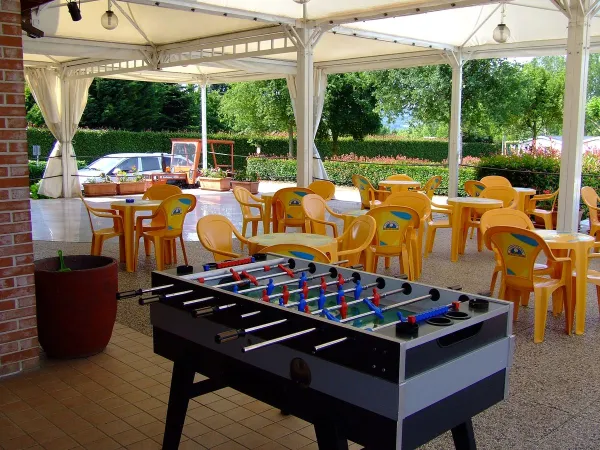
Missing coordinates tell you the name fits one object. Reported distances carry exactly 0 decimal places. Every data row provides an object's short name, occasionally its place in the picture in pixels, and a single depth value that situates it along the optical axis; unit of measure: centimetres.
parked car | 1792
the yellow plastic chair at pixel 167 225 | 726
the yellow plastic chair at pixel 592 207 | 792
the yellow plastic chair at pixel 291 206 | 819
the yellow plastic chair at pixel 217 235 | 500
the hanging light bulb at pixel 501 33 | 848
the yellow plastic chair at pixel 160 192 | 848
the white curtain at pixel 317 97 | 1427
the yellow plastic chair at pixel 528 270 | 493
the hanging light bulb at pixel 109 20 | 779
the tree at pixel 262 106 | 2128
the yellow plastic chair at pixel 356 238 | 557
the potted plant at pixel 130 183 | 1650
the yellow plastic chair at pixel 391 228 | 647
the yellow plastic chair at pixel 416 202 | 758
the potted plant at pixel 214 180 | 1767
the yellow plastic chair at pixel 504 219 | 604
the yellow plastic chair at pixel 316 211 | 710
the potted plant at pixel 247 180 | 1686
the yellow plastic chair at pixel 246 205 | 859
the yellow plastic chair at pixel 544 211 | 949
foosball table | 208
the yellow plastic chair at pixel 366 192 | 1087
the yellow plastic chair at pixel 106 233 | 757
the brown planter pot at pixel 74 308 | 431
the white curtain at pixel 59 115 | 1476
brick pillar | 404
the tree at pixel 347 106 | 2231
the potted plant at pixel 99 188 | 1594
